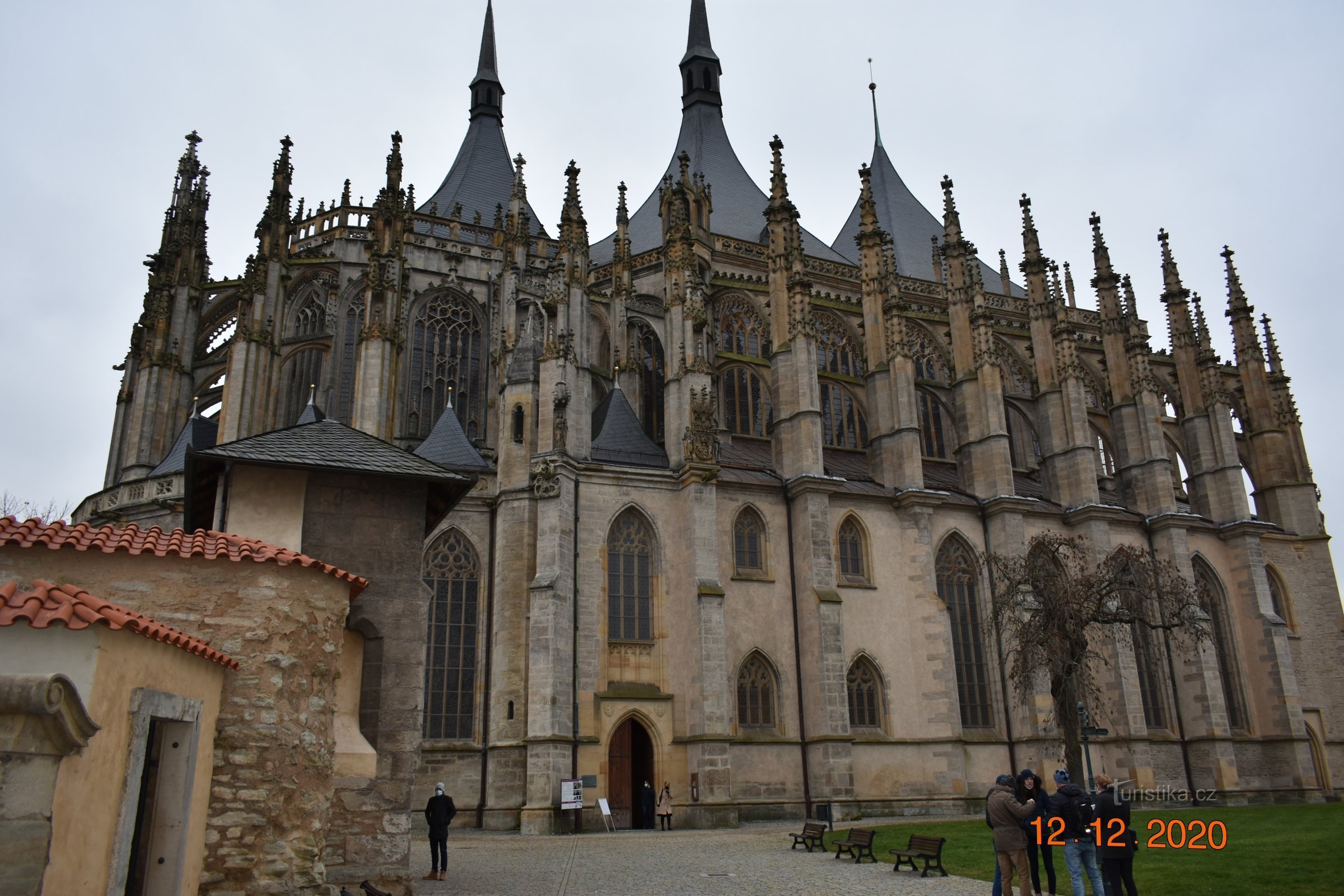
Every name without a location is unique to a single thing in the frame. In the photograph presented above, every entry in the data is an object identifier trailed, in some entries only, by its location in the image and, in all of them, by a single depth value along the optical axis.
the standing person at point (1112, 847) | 10.04
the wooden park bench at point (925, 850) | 13.53
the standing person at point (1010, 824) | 10.04
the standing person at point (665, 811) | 22.52
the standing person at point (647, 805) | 23.59
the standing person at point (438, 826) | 13.54
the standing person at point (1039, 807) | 10.73
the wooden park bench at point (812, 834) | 17.09
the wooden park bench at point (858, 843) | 15.55
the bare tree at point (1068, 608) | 22.11
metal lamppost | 17.69
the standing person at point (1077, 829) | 10.04
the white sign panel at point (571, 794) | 21.67
